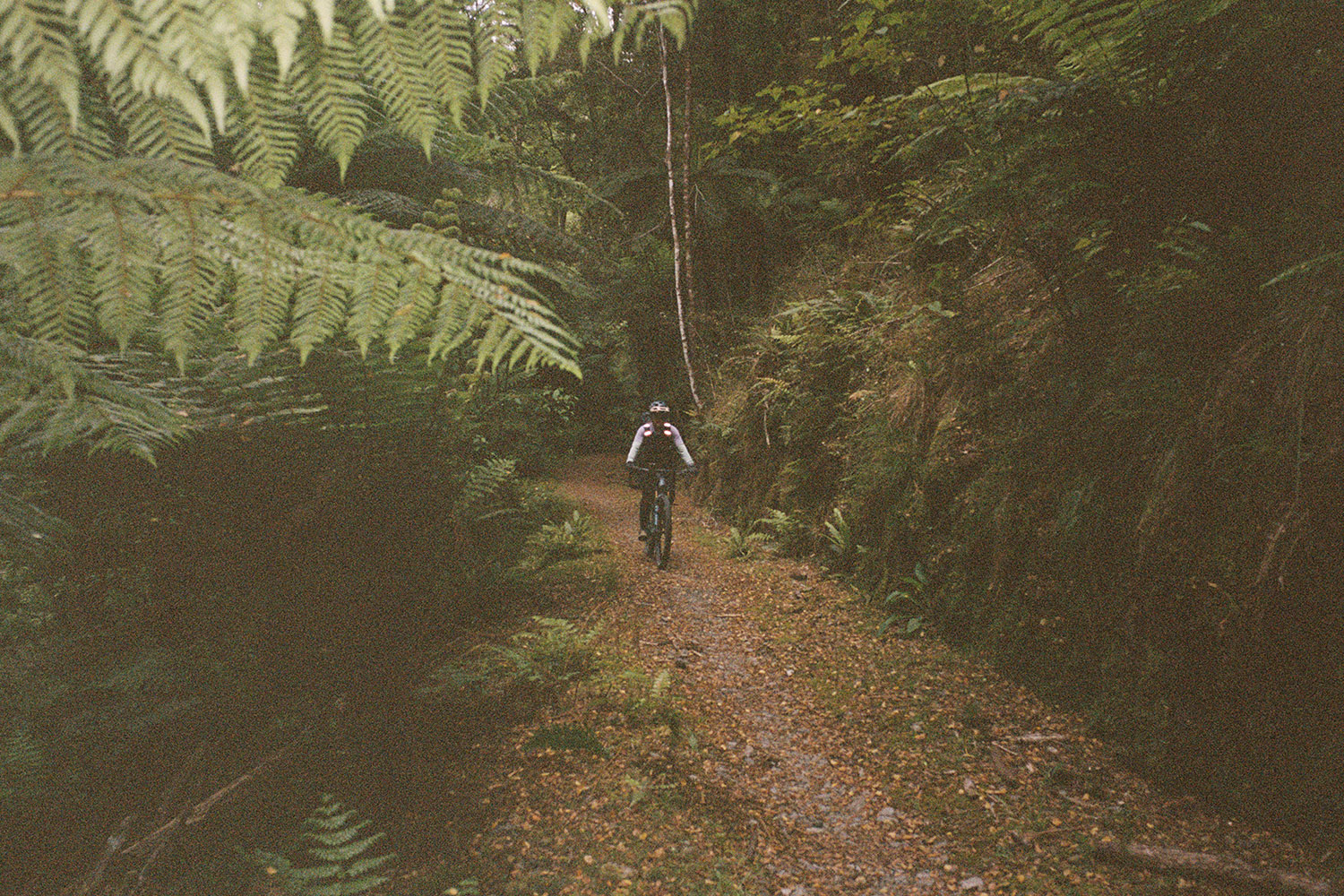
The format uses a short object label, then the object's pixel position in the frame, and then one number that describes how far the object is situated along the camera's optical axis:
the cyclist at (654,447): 8.46
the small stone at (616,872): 3.15
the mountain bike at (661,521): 8.16
